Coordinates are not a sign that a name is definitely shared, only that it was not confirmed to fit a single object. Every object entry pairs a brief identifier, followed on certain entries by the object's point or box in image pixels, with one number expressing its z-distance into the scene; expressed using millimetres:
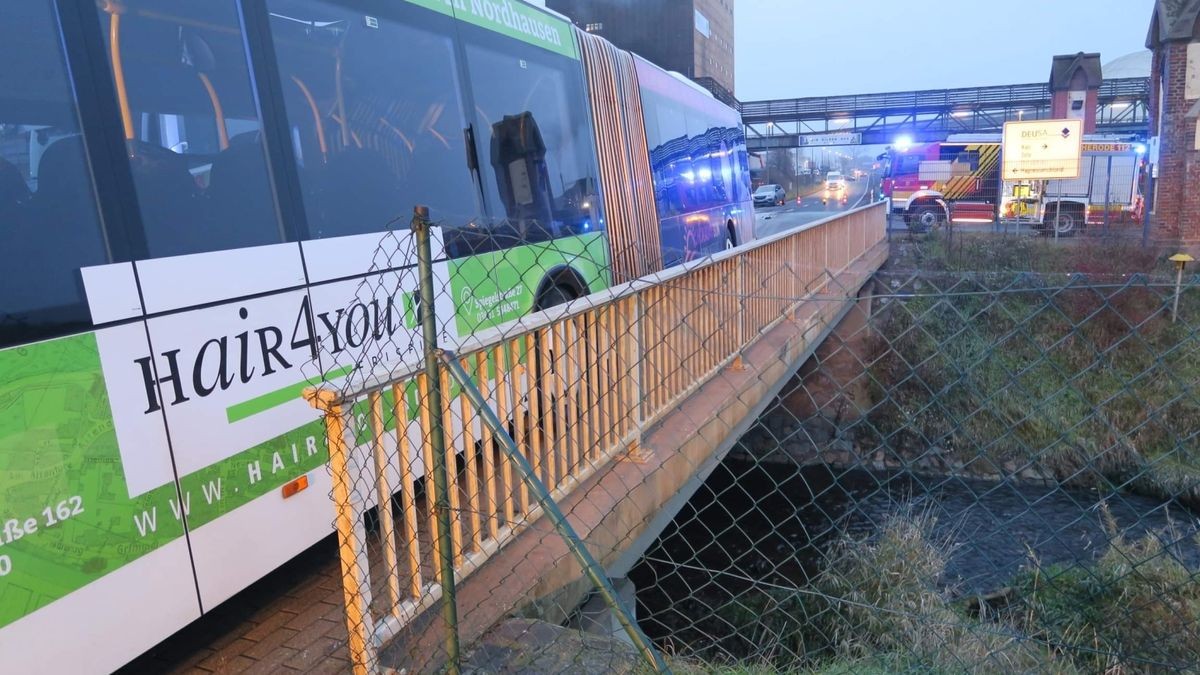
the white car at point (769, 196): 46625
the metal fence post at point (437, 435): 2807
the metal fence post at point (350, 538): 2701
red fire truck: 27312
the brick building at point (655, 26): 58125
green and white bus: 2680
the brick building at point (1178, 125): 17969
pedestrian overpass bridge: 43719
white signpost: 21172
